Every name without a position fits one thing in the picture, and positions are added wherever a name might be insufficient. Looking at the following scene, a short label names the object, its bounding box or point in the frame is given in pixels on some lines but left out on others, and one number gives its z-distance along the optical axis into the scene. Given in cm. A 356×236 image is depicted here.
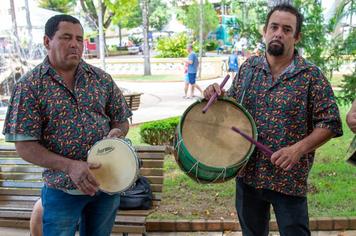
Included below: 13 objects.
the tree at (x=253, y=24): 503
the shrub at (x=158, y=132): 639
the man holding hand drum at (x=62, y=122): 225
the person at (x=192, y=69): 1214
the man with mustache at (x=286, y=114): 233
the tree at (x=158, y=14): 4872
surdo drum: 230
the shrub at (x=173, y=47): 2244
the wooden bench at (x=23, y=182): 371
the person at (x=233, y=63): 1502
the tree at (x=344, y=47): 489
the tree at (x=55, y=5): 3944
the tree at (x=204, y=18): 2956
